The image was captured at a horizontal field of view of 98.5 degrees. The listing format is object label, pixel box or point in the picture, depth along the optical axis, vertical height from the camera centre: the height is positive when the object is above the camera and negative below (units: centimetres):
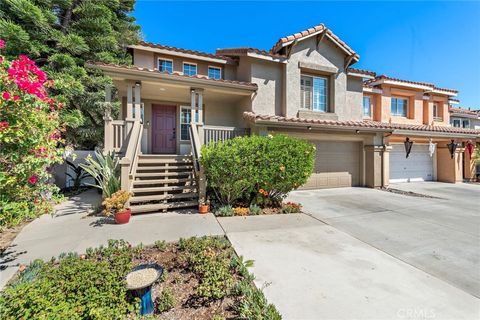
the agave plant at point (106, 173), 588 -36
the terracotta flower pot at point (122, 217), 509 -139
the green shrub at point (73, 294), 207 -149
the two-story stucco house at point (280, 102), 850 +281
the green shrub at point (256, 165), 587 -14
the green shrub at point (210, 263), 266 -159
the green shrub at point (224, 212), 582 -146
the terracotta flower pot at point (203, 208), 595 -137
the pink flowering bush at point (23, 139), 294 +33
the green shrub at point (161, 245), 386 -161
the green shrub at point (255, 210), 603 -146
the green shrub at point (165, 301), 249 -173
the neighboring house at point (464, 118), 1715 +363
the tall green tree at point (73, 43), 728 +467
